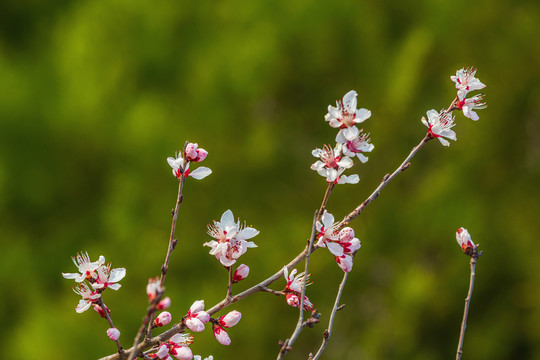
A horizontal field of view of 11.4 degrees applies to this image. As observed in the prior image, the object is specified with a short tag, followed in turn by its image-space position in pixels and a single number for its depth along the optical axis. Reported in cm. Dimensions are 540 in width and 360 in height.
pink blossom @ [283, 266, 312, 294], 136
